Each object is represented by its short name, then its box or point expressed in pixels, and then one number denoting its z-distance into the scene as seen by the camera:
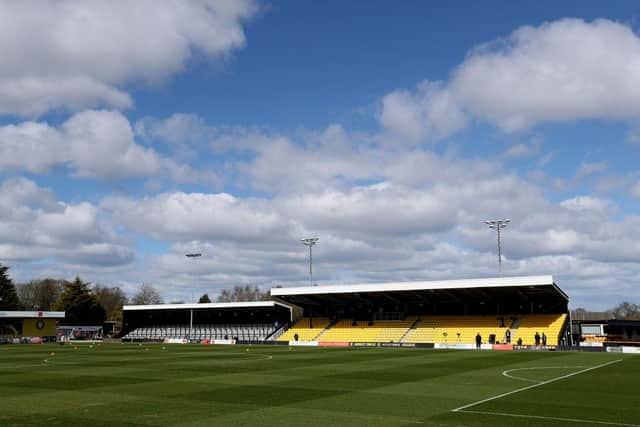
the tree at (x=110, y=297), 161.50
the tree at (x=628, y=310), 160.48
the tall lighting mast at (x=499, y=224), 68.69
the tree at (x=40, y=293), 154.25
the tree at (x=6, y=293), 118.32
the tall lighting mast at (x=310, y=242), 83.78
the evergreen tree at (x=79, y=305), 118.38
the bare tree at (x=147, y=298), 174.88
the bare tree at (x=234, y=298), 188.25
